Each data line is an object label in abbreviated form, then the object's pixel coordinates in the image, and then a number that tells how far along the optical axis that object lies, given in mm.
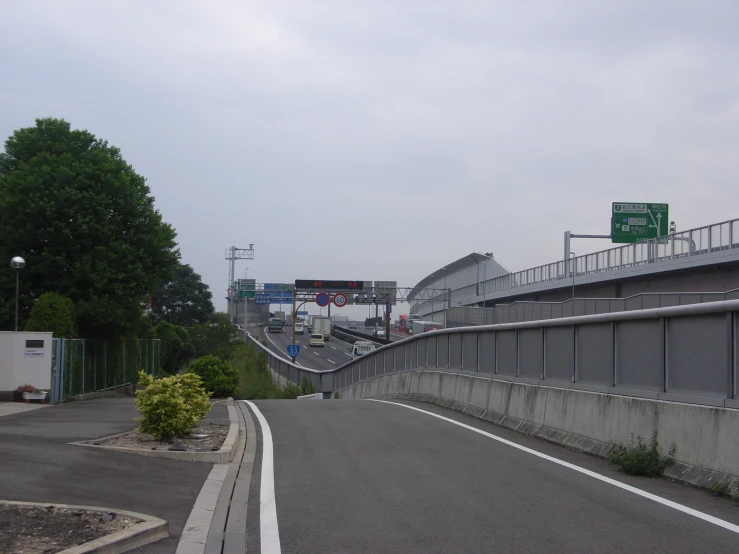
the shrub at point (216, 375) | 30547
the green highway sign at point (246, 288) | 92375
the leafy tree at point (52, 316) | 24047
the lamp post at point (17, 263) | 21734
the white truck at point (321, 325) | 101062
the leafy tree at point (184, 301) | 90438
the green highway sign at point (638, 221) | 39875
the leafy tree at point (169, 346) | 54034
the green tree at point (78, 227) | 26234
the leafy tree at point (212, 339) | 58641
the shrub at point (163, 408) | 12125
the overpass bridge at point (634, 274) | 30500
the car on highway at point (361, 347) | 71312
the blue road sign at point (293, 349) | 52966
